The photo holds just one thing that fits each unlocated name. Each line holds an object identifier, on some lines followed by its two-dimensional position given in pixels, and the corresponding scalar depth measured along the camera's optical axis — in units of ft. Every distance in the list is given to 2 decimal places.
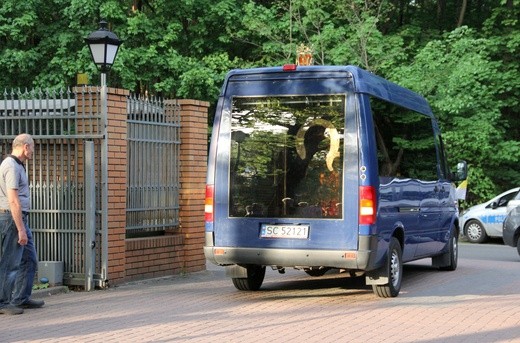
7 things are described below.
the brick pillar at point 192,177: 50.14
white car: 88.74
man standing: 35.58
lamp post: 43.06
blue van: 38.47
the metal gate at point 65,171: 43.24
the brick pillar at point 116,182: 43.73
